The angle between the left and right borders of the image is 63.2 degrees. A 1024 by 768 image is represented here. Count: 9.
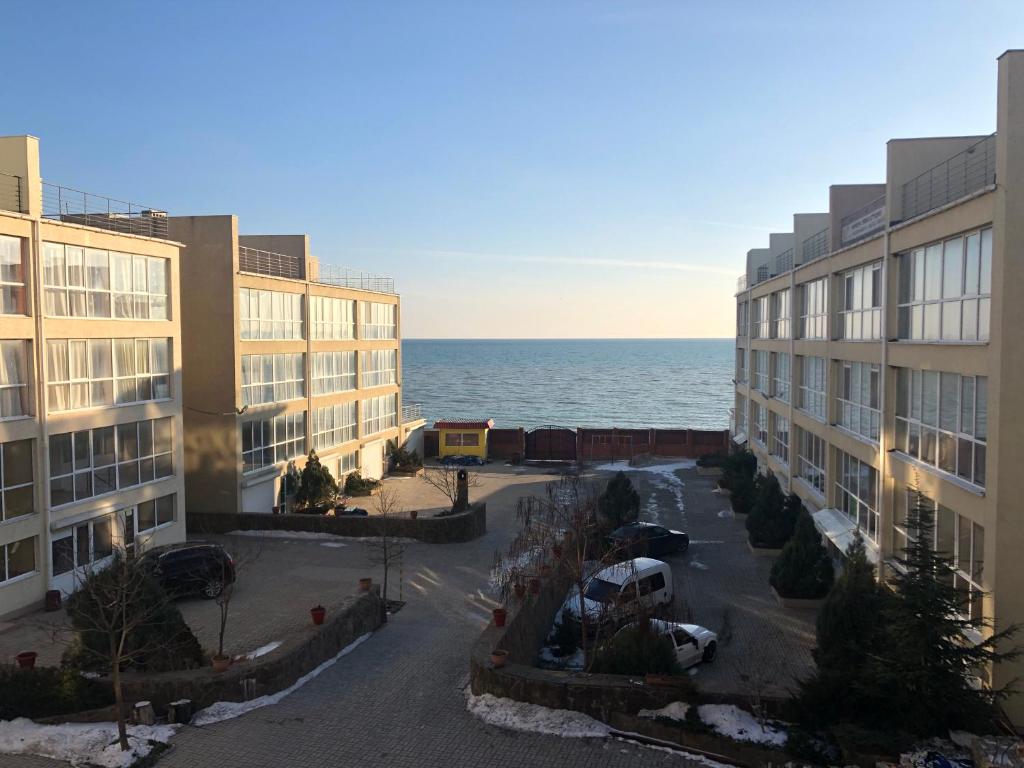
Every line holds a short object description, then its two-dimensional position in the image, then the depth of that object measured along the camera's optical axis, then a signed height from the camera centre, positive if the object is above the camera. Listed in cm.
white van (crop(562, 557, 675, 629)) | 1681 -567
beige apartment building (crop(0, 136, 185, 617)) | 2042 -109
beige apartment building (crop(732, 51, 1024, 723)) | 1334 -15
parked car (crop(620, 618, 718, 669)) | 1672 -609
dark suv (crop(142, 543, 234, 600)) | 2141 -568
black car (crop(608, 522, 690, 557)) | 2611 -618
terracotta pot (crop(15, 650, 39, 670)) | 1450 -540
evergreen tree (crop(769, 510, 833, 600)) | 2173 -575
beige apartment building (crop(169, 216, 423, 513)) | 3058 -74
